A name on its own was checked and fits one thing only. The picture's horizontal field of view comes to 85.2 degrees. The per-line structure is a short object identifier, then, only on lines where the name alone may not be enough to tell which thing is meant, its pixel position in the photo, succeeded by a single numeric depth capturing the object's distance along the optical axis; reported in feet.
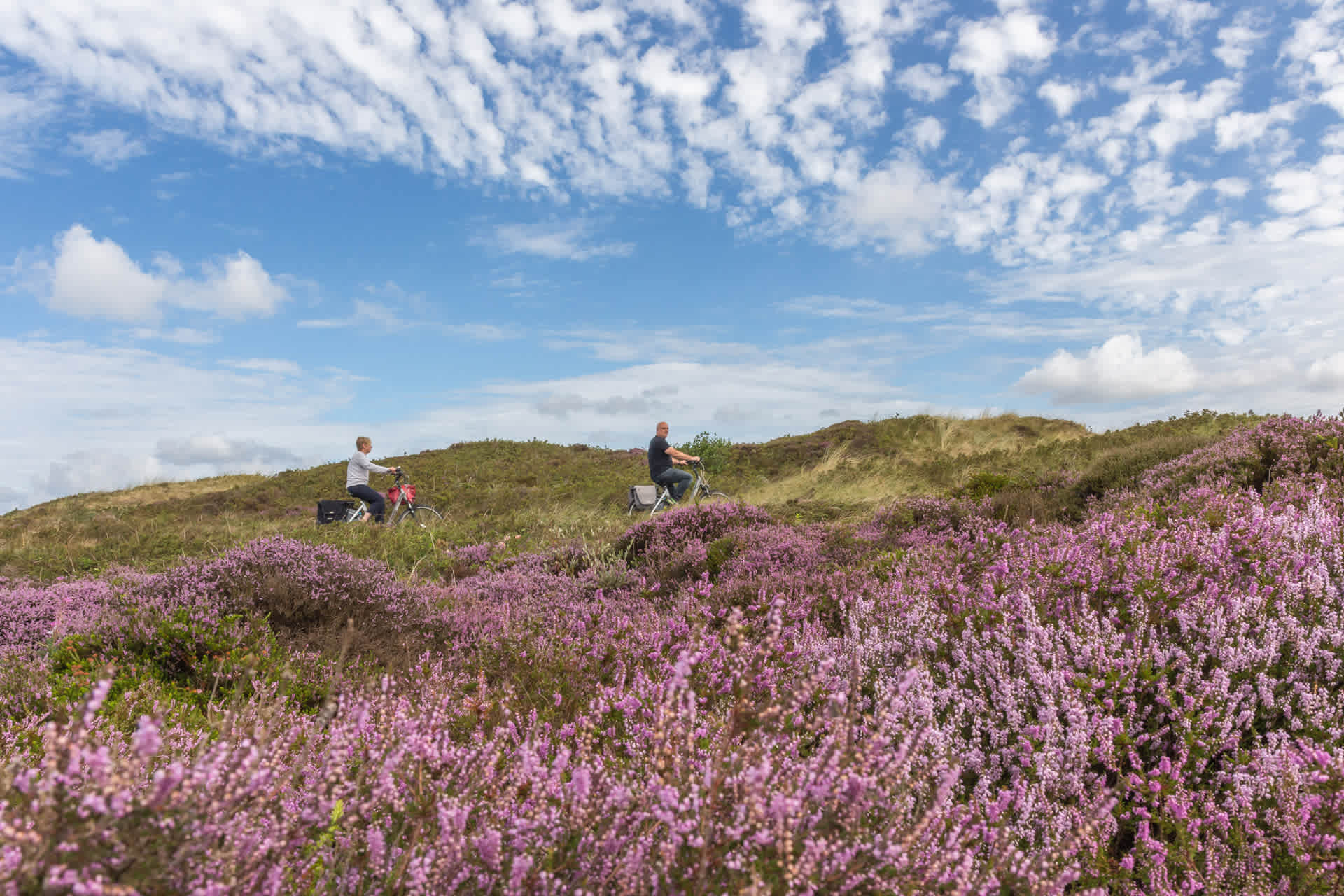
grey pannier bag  55.42
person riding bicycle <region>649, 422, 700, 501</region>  51.16
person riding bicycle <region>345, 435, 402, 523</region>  53.62
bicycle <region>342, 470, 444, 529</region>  57.25
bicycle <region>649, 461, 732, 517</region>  51.21
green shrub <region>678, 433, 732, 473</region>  79.41
